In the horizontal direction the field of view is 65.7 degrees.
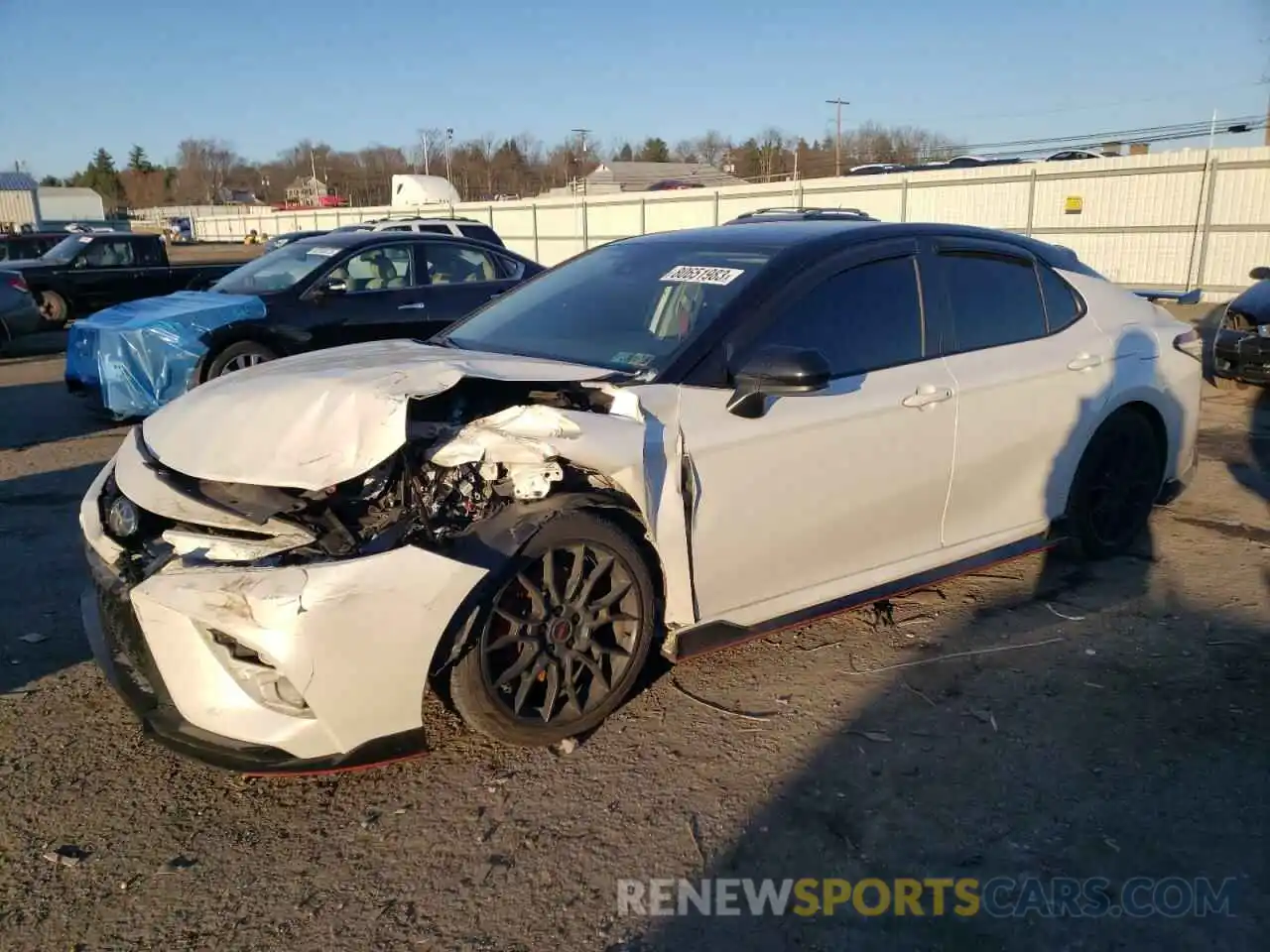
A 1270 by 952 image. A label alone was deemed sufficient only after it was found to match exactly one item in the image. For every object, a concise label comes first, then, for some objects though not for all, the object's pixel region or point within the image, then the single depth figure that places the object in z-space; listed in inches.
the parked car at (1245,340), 361.4
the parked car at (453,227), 648.4
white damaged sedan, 110.3
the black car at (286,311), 311.3
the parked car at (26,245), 767.7
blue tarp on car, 309.4
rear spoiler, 233.9
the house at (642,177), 2478.7
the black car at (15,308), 541.6
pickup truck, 659.4
